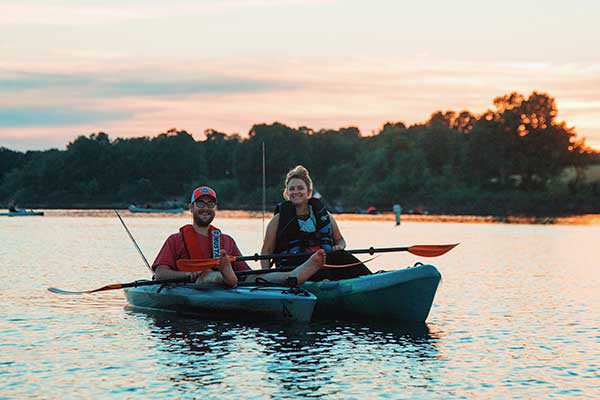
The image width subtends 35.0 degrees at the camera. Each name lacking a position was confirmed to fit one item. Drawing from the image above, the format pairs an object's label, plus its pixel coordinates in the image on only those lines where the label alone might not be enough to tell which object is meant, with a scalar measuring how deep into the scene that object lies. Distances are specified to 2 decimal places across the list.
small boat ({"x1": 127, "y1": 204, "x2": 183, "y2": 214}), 99.31
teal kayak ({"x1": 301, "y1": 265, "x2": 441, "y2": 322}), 14.08
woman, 14.62
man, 13.98
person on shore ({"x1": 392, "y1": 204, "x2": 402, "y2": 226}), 66.05
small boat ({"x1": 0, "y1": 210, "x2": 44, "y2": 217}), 80.94
